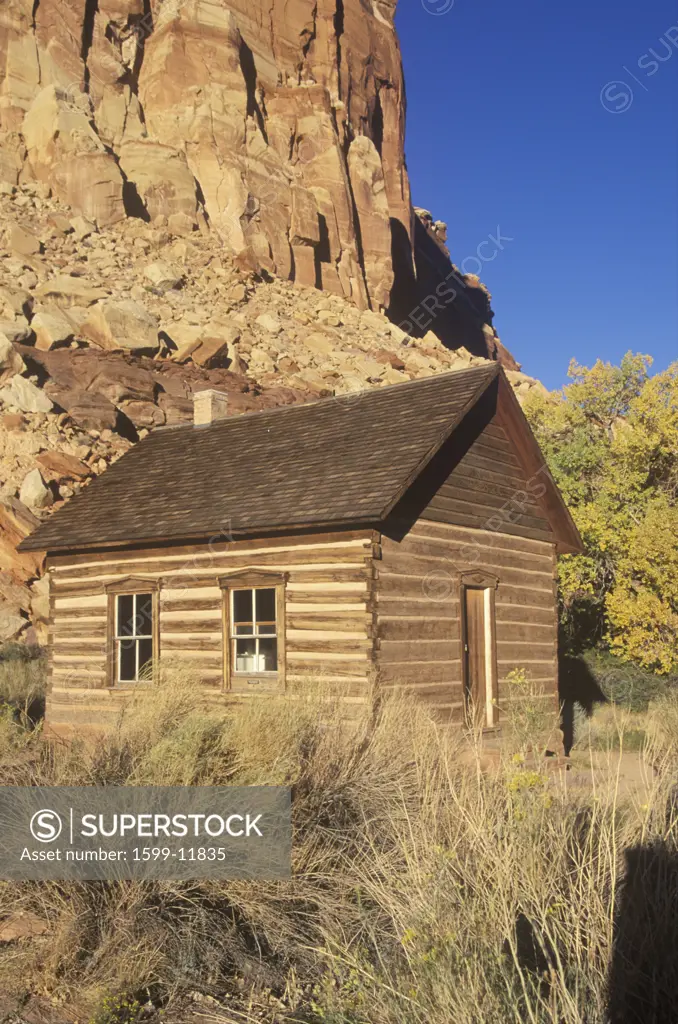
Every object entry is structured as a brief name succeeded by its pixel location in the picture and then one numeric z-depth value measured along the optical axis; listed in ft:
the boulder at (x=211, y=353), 124.16
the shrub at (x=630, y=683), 64.54
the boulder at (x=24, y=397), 93.50
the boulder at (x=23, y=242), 141.08
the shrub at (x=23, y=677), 54.08
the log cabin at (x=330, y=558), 39.63
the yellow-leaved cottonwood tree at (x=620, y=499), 64.34
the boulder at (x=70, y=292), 130.41
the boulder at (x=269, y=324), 157.86
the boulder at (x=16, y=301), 120.16
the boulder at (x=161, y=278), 150.41
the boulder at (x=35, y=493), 81.20
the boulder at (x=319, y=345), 158.40
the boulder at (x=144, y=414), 102.94
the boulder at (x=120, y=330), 118.32
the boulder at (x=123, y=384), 105.19
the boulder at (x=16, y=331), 112.47
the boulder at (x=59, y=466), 85.35
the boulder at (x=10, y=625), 72.59
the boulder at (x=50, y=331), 114.73
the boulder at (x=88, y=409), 95.29
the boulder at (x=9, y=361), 98.27
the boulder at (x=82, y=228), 154.92
